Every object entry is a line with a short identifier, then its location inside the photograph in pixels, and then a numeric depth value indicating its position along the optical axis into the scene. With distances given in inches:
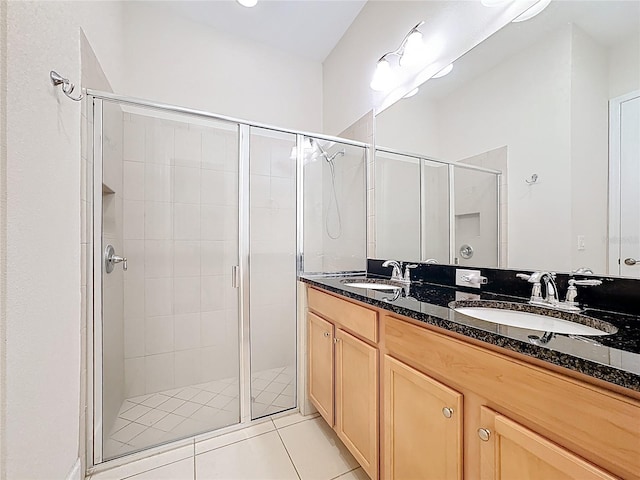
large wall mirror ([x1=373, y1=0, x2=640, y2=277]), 36.4
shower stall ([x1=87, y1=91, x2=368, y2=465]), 67.9
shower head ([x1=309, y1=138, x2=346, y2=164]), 88.0
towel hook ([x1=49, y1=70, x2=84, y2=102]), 41.5
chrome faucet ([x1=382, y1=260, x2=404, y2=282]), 71.5
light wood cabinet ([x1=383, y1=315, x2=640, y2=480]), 19.3
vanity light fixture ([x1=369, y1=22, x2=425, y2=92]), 66.8
